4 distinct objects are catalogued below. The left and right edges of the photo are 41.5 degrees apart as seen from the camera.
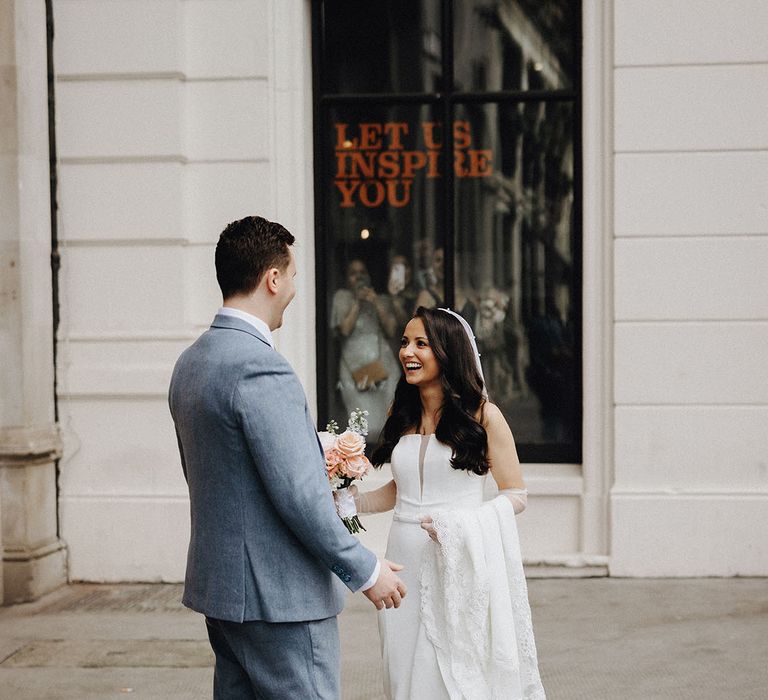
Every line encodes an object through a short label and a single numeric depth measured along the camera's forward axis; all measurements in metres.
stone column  6.85
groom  2.80
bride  3.76
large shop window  7.78
